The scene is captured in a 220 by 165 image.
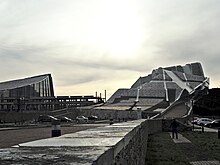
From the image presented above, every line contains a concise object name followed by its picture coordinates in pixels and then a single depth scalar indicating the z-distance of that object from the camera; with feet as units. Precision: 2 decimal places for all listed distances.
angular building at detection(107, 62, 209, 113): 376.68
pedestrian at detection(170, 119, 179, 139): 106.71
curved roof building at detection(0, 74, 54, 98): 394.93
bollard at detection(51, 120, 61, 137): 46.44
